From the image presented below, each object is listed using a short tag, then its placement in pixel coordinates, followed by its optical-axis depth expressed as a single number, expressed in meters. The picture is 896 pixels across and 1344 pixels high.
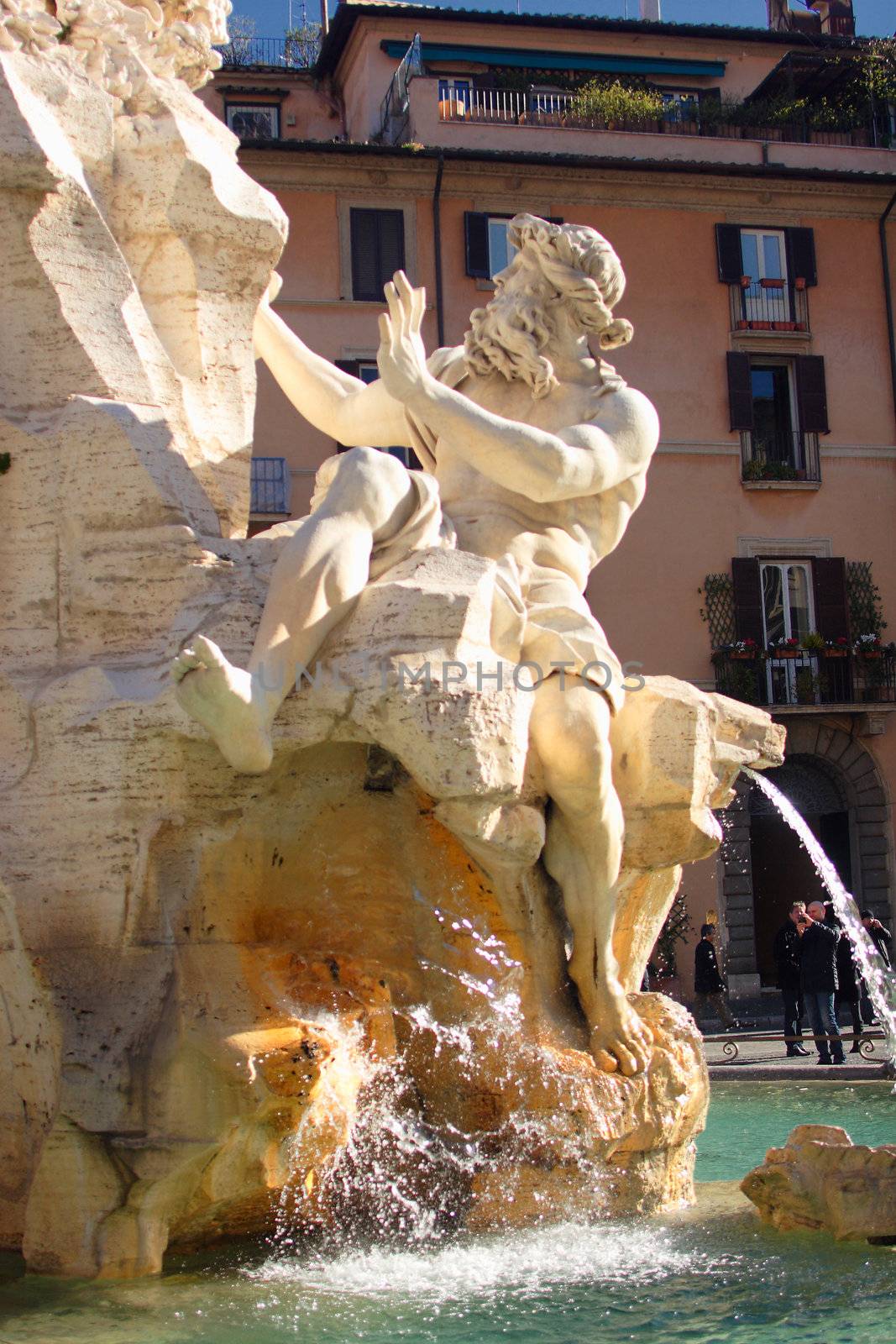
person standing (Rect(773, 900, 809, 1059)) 13.12
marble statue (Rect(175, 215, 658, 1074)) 5.00
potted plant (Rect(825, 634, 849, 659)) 22.31
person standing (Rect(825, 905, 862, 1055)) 12.37
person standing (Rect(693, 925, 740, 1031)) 14.61
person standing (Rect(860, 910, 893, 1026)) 12.91
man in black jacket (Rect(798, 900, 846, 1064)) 11.60
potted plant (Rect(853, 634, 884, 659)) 22.38
